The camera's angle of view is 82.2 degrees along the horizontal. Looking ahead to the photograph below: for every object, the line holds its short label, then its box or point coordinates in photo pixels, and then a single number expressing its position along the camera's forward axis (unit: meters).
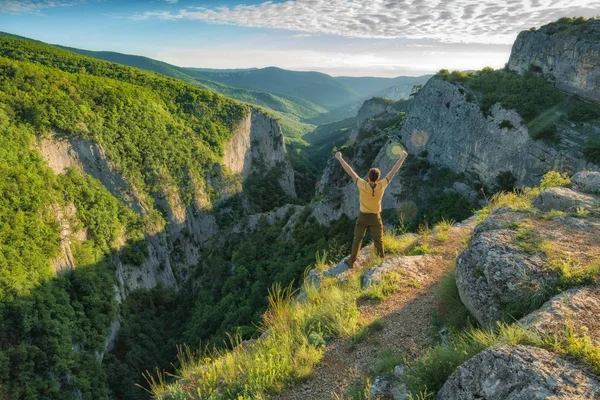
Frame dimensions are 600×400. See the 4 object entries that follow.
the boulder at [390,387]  4.57
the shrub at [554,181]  11.59
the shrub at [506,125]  29.17
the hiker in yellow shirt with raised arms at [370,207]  8.92
